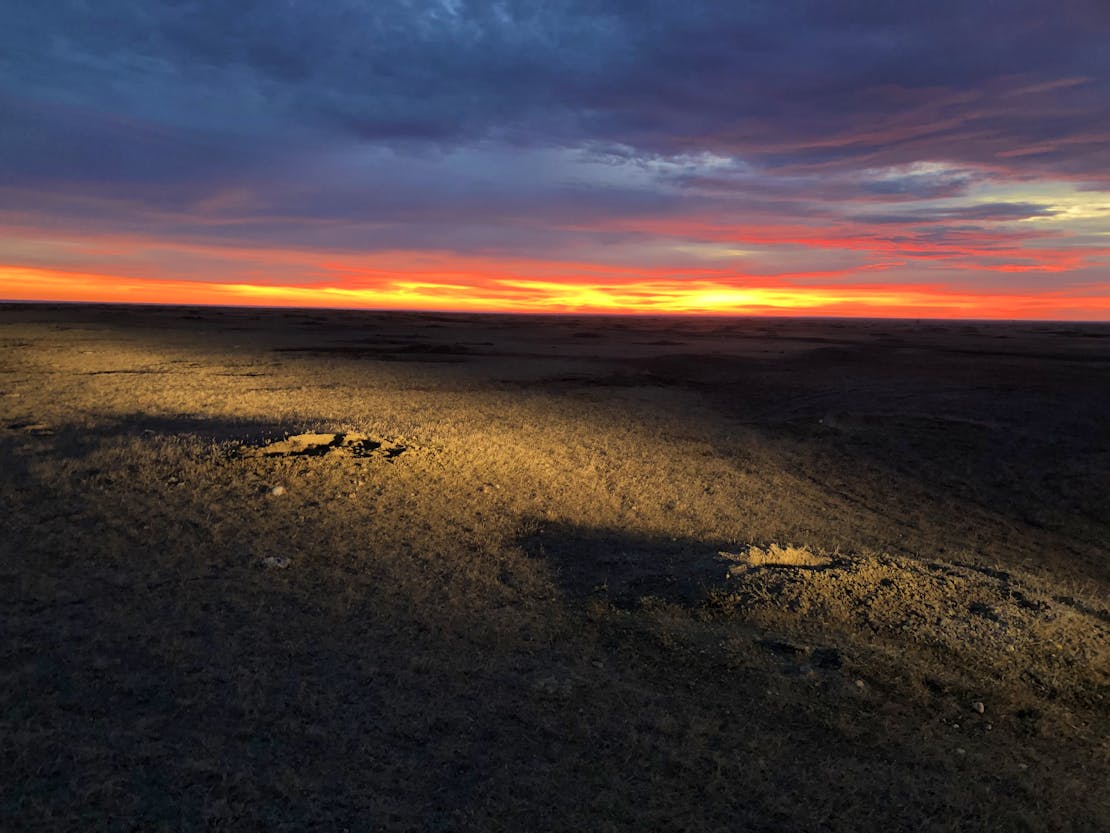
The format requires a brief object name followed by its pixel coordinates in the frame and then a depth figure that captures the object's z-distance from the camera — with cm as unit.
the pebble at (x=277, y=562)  817
